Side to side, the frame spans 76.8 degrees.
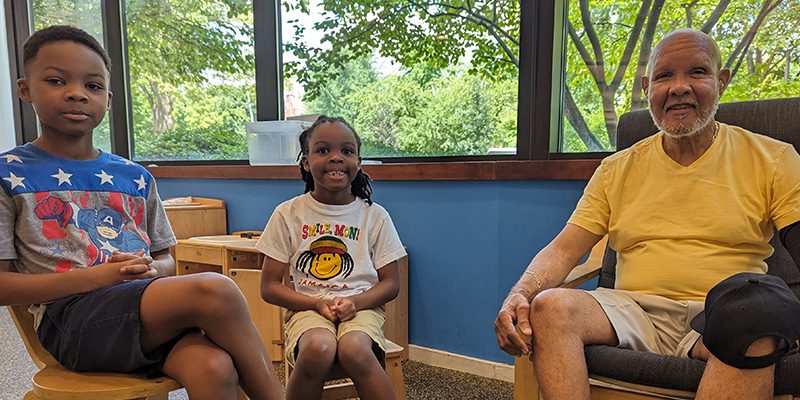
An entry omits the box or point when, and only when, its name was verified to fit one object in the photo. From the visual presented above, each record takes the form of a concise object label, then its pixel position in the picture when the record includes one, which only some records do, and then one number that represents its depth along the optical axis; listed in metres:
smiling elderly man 0.98
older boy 0.90
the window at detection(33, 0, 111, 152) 3.21
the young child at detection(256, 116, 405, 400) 1.25
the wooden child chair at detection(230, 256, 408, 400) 1.94
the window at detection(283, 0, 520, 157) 2.01
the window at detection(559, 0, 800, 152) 1.58
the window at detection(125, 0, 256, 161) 2.78
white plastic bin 2.46
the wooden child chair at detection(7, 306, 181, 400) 0.85
